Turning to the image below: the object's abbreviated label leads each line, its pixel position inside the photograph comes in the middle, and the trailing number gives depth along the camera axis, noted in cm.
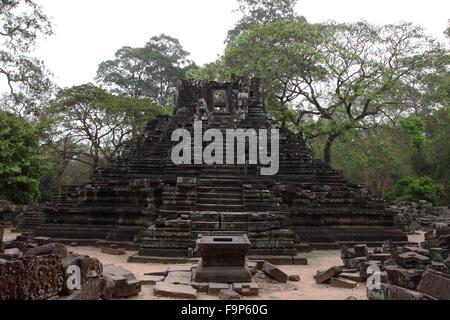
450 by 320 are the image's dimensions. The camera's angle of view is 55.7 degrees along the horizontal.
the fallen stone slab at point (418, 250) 825
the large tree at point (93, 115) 2781
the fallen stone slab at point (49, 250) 696
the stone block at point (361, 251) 933
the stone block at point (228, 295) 667
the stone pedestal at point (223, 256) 784
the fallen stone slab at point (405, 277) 625
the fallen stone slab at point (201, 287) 725
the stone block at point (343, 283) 775
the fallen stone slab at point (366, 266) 803
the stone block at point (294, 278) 834
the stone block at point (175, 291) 688
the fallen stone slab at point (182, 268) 846
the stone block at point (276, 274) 812
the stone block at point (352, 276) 798
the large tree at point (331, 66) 2209
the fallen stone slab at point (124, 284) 695
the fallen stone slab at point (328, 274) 808
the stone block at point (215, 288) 714
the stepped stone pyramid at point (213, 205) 1066
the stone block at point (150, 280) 784
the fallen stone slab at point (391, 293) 577
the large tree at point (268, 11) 3481
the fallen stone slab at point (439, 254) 848
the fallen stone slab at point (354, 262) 889
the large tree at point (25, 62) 2036
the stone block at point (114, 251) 1123
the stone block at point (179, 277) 759
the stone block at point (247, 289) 711
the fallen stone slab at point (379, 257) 868
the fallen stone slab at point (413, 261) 736
